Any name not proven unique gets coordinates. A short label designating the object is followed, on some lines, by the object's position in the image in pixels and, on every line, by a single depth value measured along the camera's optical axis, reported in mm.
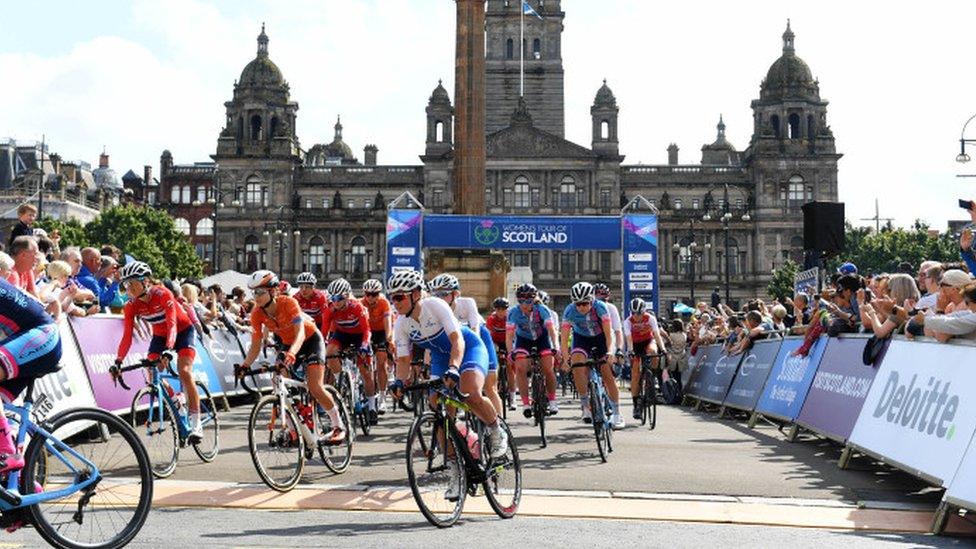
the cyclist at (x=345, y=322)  15852
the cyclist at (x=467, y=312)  11867
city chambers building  109125
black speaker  22094
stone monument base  43719
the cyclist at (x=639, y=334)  18531
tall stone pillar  41562
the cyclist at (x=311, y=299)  16594
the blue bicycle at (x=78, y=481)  6980
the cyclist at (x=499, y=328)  19656
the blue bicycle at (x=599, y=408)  13367
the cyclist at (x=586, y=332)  14484
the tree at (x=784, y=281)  95088
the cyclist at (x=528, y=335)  16391
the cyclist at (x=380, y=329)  17156
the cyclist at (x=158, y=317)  11953
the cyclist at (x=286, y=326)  11391
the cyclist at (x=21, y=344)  7102
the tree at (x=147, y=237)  81000
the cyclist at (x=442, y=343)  9500
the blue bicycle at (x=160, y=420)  11383
